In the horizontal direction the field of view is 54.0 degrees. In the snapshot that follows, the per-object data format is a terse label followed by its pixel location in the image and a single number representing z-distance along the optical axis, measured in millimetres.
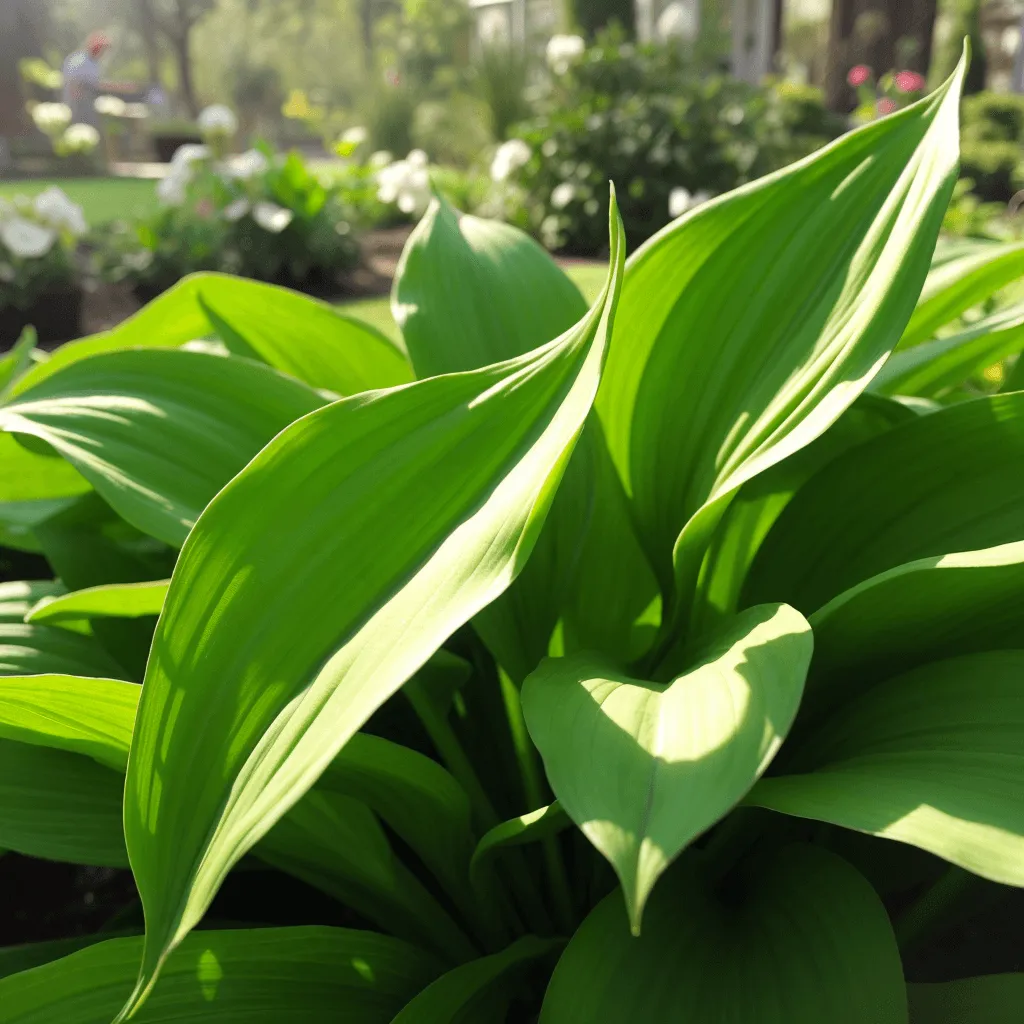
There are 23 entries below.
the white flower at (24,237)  5051
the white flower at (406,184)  5410
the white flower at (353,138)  6352
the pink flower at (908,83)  7742
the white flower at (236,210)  6020
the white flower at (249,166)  6199
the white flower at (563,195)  6945
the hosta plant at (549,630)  593
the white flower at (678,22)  8602
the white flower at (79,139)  6707
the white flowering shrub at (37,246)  5086
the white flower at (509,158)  6445
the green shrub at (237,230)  5980
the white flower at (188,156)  6195
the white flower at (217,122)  6320
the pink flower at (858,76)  8500
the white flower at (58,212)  5125
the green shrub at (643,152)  7020
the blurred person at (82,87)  16406
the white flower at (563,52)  7652
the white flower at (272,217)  5898
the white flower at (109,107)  8955
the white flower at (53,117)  6809
